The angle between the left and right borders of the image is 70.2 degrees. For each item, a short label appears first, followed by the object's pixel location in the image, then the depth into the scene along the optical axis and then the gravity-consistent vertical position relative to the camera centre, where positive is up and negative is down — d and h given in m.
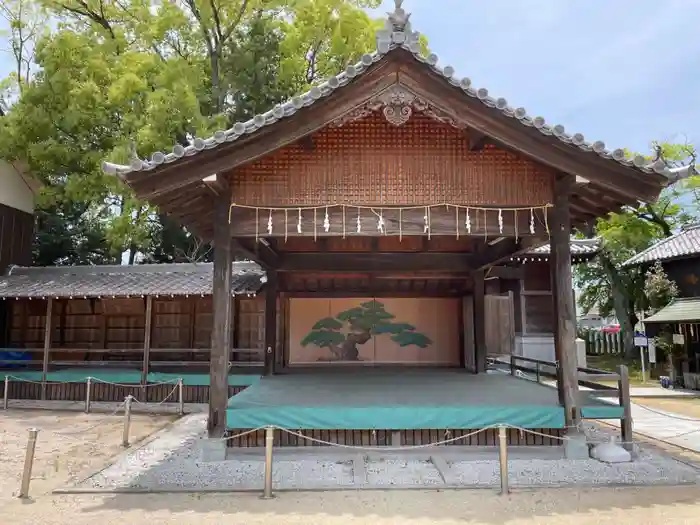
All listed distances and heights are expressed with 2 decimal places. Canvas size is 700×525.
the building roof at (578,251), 15.03 +2.23
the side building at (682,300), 16.94 +0.94
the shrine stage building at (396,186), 6.32 +1.89
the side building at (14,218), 16.20 +3.60
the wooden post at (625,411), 7.05 -1.22
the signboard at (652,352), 18.33 -1.02
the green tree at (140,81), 16.92 +9.00
